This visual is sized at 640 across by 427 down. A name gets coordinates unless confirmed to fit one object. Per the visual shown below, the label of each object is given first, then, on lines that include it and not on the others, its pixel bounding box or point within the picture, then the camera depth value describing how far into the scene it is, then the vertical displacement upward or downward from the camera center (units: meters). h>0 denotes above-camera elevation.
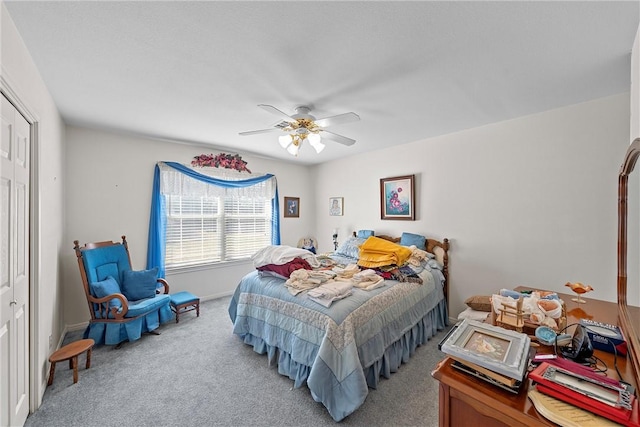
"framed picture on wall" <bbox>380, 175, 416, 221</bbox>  3.67 +0.22
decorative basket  1.32 -0.60
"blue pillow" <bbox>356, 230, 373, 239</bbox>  4.10 -0.35
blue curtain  3.55 -0.19
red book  0.73 -0.57
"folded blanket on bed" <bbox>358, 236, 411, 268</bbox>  2.97 -0.51
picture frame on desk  0.88 -0.52
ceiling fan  2.23 +0.81
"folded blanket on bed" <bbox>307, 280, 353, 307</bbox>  2.07 -0.68
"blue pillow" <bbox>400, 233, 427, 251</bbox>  3.45 -0.39
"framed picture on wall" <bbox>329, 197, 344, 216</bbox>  4.77 +0.12
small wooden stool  2.07 -1.20
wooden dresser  0.82 -0.64
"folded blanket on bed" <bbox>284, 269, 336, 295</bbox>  2.33 -0.66
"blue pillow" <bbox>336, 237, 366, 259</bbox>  3.77 -0.55
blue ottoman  3.28 -1.20
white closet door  1.46 -0.35
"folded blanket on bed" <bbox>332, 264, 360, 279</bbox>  2.72 -0.66
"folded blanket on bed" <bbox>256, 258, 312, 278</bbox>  2.65 -0.60
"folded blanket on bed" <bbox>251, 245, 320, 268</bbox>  2.82 -0.50
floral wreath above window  3.91 +0.81
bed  1.81 -1.03
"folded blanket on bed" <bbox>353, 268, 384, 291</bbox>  2.39 -0.68
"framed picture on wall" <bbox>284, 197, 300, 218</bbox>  5.07 +0.10
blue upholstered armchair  2.64 -0.95
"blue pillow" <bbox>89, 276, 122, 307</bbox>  2.62 -0.83
